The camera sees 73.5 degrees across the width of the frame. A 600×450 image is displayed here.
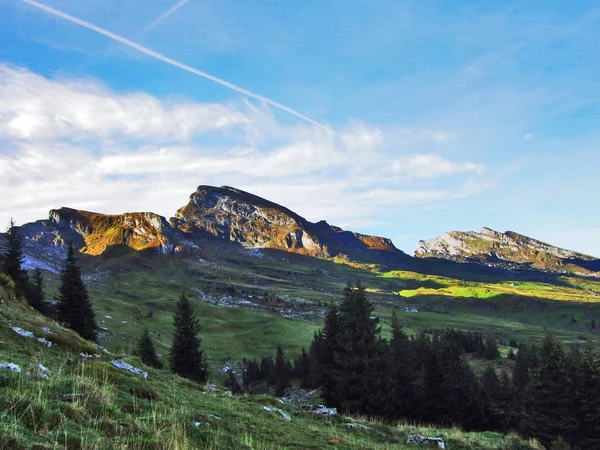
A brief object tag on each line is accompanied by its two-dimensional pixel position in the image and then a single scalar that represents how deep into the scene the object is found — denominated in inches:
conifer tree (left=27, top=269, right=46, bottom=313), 2563.7
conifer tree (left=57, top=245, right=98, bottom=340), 2379.4
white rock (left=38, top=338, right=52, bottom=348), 831.7
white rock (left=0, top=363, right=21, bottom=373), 448.5
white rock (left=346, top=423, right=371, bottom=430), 781.9
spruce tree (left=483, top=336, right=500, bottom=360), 3358.0
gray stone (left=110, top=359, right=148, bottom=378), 725.3
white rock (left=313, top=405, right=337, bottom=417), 853.8
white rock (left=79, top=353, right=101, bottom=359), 822.9
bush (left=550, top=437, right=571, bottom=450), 1047.6
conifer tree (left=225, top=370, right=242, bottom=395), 3799.0
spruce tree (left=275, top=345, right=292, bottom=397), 3222.9
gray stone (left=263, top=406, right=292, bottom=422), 716.7
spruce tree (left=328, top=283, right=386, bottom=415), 1736.0
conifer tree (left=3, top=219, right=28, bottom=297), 2532.0
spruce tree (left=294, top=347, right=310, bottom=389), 3336.6
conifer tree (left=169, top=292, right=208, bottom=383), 2389.3
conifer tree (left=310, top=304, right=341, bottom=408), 1958.2
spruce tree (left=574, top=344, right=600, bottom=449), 1633.9
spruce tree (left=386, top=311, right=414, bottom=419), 1787.6
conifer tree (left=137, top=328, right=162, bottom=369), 2530.5
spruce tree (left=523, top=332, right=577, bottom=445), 1588.3
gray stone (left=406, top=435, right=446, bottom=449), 753.0
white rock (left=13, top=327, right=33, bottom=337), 828.1
